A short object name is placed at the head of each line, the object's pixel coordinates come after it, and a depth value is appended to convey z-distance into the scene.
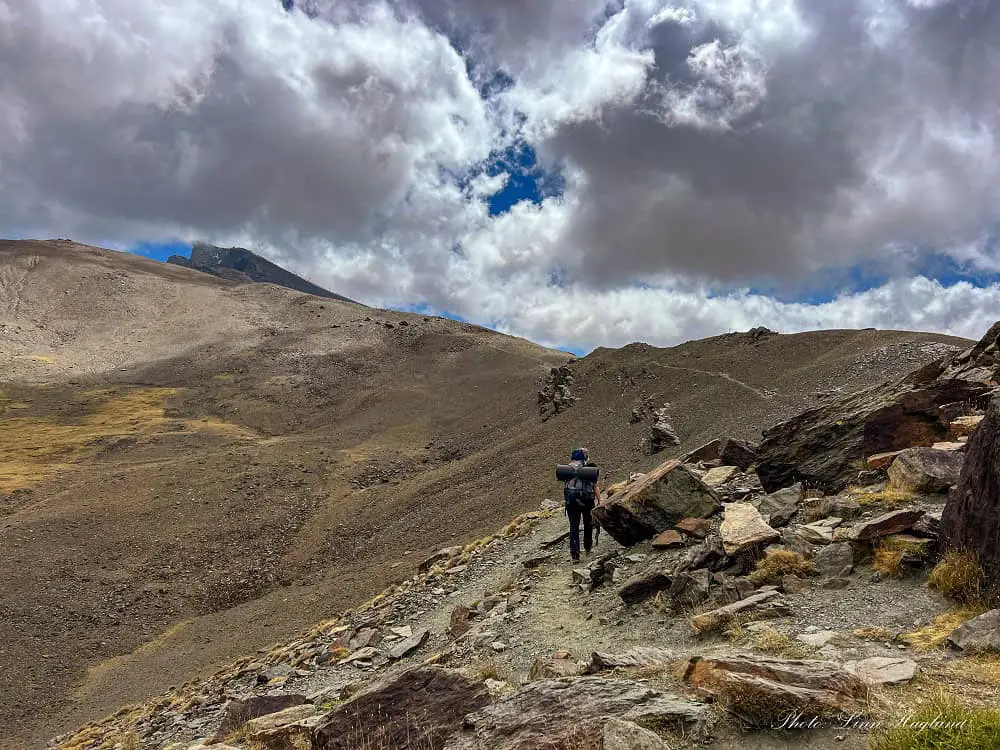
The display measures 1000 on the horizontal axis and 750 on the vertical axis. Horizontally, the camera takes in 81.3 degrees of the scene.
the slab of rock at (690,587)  8.28
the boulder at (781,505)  10.12
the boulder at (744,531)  8.77
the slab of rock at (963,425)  10.23
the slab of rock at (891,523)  7.75
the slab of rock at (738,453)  15.05
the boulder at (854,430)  11.34
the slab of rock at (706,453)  18.27
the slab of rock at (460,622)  11.04
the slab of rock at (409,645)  11.19
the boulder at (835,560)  7.67
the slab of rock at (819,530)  8.54
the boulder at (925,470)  8.82
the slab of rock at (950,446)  9.26
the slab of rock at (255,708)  9.38
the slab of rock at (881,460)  10.47
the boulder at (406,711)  6.05
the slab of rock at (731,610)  7.10
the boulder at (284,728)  7.32
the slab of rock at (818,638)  6.04
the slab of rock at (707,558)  8.85
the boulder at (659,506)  11.67
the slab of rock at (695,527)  10.93
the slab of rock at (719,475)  14.22
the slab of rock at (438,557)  18.57
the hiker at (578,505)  12.78
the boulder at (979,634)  5.01
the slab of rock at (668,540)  10.95
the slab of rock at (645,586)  9.24
